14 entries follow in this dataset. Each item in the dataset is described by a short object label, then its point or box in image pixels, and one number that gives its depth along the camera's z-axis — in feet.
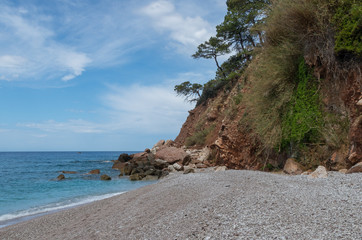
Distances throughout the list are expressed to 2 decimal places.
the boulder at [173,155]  63.16
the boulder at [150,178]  53.21
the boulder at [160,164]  63.57
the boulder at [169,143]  100.48
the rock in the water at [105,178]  57.88
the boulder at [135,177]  54.49
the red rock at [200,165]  53.07
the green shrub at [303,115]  25.29
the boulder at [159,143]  111.45
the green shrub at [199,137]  74.57
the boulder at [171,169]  57.93
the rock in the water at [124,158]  101.21
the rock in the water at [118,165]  89.10
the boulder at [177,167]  57.14
